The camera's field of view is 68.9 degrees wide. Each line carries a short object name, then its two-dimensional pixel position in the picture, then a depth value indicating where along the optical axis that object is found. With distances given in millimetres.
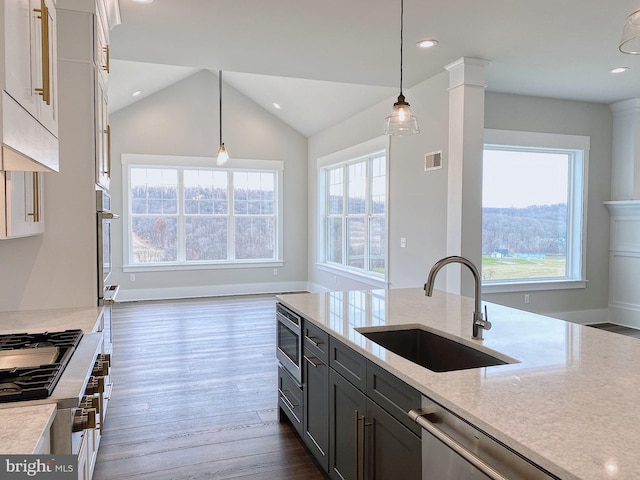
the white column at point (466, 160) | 4383
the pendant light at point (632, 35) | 1718
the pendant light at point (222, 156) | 6461
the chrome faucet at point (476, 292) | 1936
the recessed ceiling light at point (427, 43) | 3873
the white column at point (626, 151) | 5824
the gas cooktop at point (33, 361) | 1396
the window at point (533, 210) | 5688
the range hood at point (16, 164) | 1668
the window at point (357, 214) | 6445
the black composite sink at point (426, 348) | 2057
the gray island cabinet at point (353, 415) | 1646
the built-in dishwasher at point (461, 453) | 1119
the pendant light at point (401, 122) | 2943
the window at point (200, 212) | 7953
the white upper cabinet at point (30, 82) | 1204
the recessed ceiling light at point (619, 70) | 4609
